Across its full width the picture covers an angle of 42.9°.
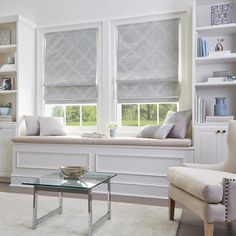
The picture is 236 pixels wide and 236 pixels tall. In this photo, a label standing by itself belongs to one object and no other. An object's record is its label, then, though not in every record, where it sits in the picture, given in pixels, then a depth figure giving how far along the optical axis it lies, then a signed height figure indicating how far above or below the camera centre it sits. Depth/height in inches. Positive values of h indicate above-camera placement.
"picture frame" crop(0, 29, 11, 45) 188.9 +49.6
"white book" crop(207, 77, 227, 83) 141.9 +17.4
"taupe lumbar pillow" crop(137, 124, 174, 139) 147.2 -7.8
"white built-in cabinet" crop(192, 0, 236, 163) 137.9 +15.5
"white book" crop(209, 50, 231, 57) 141.3 +29.6
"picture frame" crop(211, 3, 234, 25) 145.9 +50.0
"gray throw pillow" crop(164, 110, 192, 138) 148.6 -3.2
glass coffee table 91.2 -21.8
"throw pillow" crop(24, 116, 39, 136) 172.2 -5.5
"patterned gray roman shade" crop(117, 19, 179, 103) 165.0 +30.6
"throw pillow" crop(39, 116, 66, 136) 171.9 -6.5
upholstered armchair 82.0 -21.6
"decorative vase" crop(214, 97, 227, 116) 142.6 +3.7
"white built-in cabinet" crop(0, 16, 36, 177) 175.6 +25.6
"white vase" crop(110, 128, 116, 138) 163.2 -9.4
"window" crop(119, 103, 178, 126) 171.6 +1.6
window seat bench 142.9 -21.1
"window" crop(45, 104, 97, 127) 184.9 +1.7
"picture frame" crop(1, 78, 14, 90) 183.5 +19.3
